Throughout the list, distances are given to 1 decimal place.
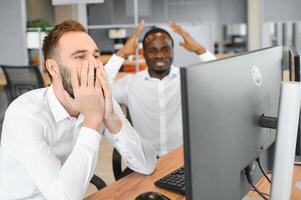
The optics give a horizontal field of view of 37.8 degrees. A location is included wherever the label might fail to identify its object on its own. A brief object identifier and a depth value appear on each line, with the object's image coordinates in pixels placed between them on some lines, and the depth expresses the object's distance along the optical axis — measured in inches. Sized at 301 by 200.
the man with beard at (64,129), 50.8
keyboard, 58.7
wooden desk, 58.6
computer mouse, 53.4
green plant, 221.7
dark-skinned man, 103.3
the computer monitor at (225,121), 29.9
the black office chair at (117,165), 85.8
